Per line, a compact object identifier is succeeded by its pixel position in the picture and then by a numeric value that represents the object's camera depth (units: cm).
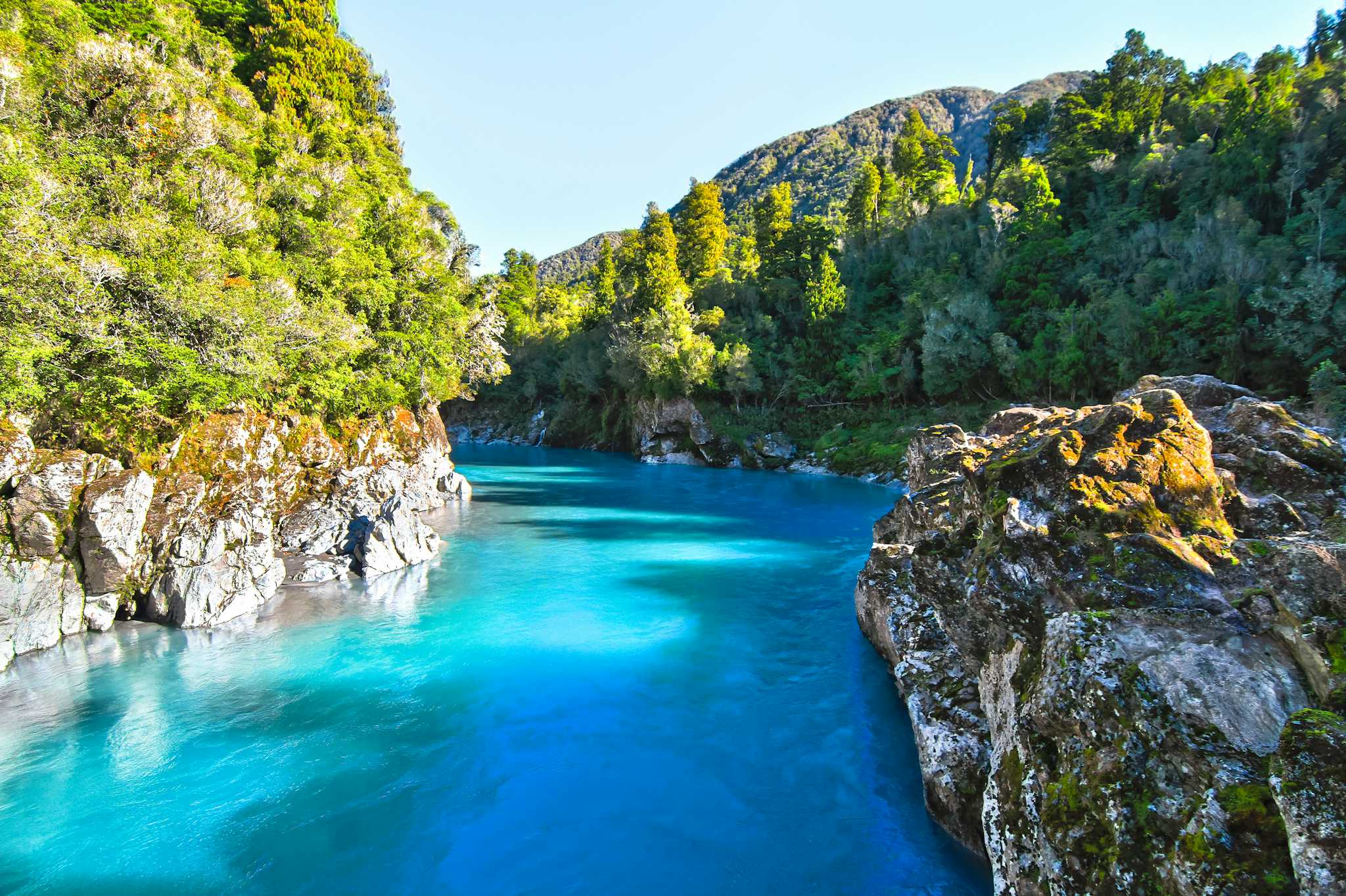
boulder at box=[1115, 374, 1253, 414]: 1041
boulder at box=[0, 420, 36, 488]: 1176
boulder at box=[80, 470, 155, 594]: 1241
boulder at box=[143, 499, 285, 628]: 1338
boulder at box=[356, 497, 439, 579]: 1759
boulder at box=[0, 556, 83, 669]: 1134
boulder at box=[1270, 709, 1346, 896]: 312
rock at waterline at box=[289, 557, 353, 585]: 1661
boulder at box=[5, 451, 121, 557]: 1161
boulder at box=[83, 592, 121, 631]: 1261
